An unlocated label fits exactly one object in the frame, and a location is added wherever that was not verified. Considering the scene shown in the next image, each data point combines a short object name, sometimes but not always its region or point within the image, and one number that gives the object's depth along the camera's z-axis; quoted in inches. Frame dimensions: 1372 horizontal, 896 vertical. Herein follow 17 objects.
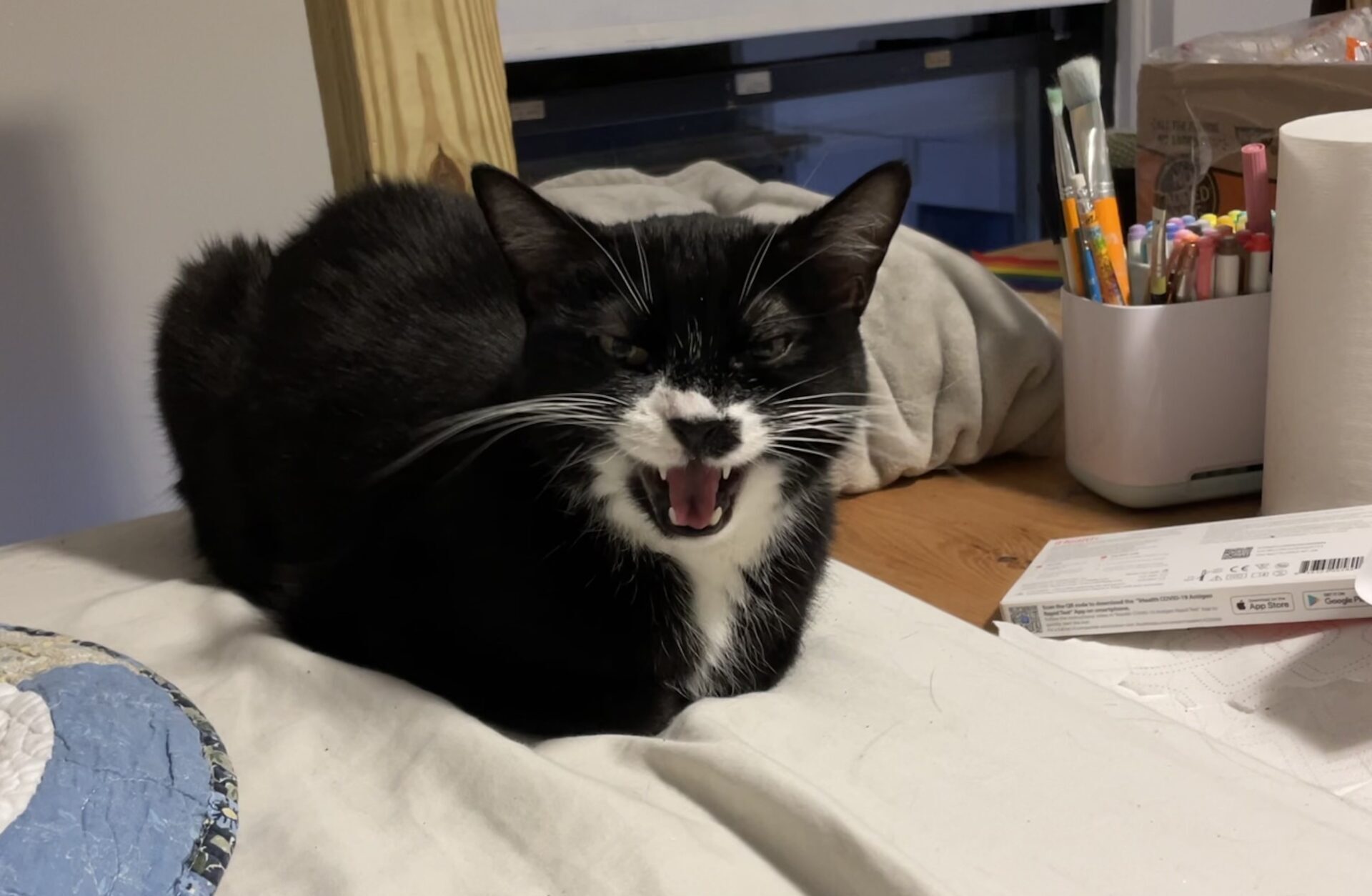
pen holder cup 45.6
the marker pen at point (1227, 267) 44.9
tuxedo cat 31.4
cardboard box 49.2
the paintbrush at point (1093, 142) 44.9
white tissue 32.6
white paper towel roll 39.1
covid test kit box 35.8
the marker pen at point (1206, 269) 45.0
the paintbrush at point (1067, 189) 44.8
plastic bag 53.9
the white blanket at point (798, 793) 26.8
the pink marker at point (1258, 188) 45.5
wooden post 43.7
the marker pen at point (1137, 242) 46.4
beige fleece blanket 52.4
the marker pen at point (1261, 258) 44.8
